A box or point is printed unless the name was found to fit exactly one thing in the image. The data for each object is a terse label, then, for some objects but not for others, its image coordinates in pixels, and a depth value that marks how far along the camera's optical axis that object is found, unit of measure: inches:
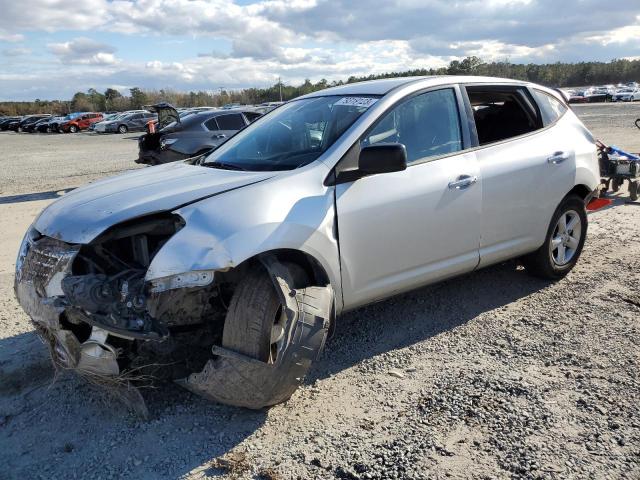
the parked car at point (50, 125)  1705.2
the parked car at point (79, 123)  1696.6
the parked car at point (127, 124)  1529.3
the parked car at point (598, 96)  2086.6
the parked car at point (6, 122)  2041.6
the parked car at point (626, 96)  1952.5
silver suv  119.0
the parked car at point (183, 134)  437.4
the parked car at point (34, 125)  1767.5
